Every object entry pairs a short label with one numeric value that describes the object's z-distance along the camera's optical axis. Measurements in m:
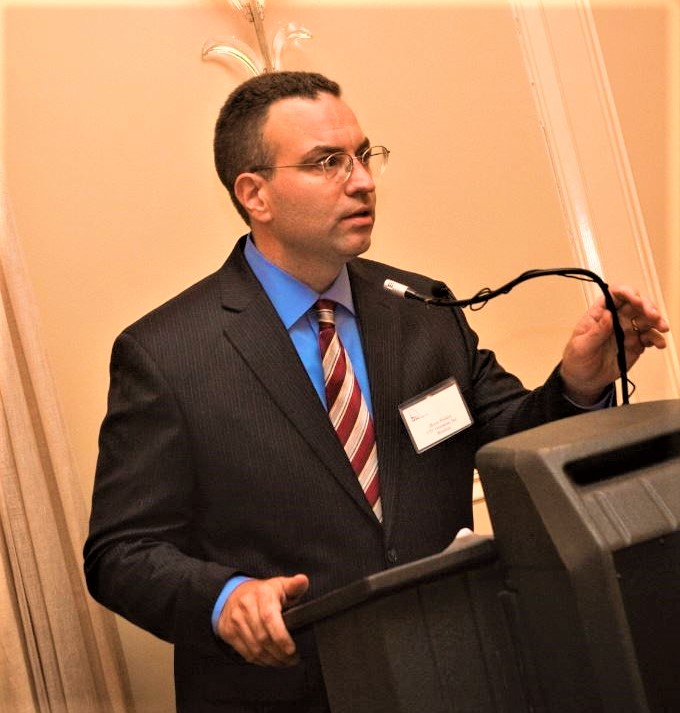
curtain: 2.88
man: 2.58
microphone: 2.38
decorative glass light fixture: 3.37
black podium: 2.02
